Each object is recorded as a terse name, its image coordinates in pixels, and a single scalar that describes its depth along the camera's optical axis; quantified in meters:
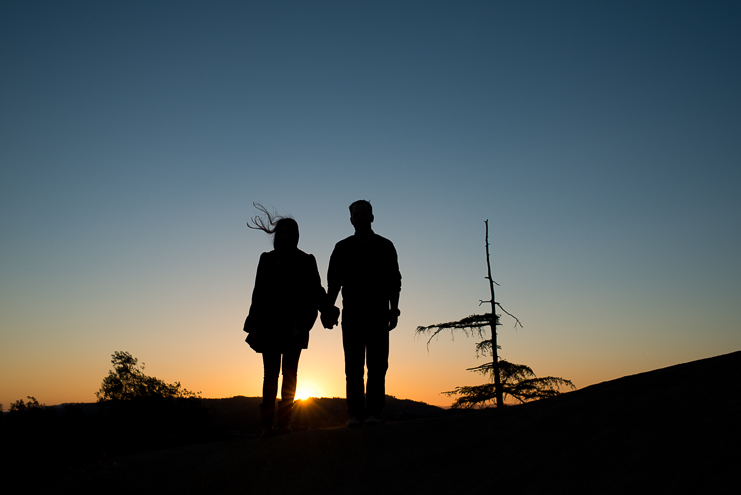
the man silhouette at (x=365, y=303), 4.61
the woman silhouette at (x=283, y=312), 4.86
